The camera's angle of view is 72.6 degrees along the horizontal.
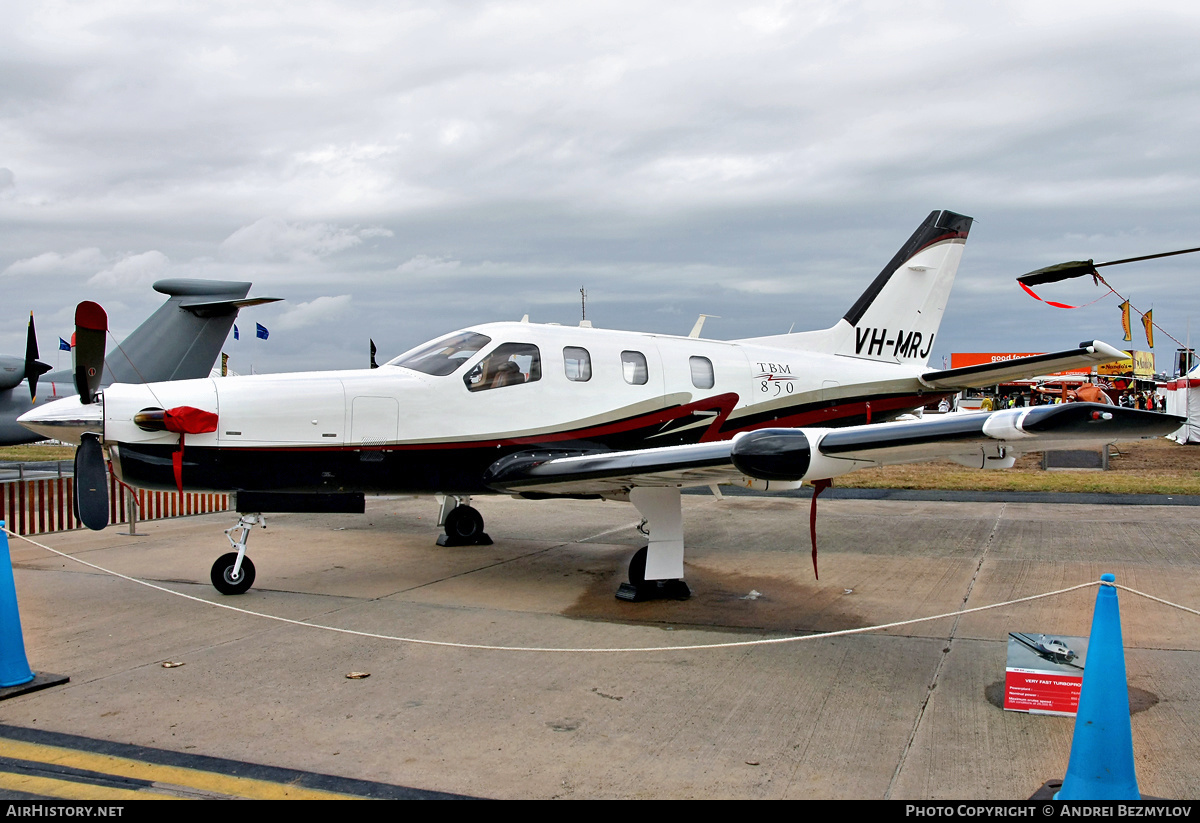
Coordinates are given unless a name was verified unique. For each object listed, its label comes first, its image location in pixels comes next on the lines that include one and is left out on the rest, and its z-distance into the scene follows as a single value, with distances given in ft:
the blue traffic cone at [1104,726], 11.19
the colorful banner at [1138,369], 140.36
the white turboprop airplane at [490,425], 23.58
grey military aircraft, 56.44
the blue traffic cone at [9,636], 17.10
